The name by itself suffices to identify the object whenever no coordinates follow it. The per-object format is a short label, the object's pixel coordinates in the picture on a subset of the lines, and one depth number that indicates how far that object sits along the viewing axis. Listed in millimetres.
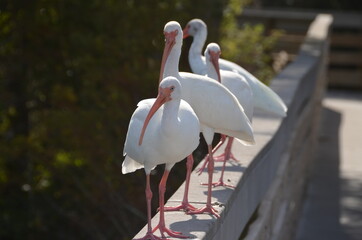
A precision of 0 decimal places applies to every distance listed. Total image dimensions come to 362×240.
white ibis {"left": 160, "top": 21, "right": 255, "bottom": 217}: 12125
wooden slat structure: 44187
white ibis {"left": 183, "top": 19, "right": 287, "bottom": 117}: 15086
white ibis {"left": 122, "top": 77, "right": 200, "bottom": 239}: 9922
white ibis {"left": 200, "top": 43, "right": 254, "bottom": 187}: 13570
